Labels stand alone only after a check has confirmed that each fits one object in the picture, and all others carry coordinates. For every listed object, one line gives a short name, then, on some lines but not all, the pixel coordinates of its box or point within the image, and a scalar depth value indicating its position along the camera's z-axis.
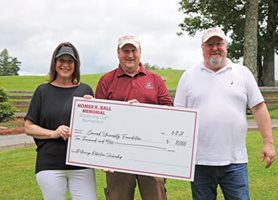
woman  3.99
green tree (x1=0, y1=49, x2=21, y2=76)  93.61
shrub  18.13
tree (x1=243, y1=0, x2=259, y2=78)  20.00
